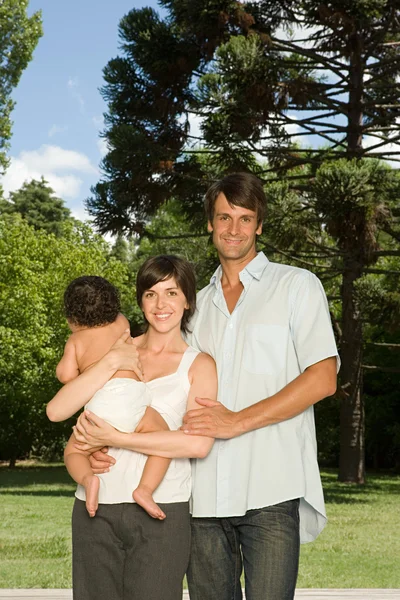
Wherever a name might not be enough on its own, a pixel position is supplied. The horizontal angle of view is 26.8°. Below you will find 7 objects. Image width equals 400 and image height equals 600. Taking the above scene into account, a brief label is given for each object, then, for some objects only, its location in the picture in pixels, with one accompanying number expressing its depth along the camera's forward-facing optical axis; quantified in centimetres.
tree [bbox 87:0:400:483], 1159
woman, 215
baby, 216
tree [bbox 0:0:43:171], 2003
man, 228
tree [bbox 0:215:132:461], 1991
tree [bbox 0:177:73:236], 3725
